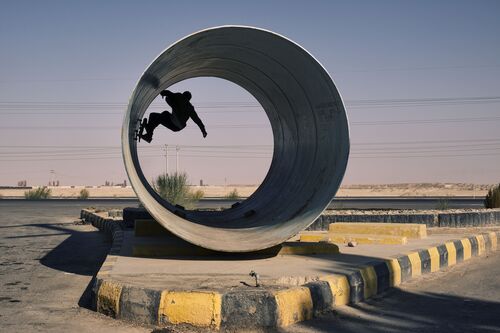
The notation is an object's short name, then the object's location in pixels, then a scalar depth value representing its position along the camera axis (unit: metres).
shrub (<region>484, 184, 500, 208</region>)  17.62
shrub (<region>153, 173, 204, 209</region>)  21.27
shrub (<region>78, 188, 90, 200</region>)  44.36
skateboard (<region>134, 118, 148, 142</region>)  9.12
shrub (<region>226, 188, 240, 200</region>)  42.56
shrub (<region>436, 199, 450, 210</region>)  20.69
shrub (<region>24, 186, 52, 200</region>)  45.06
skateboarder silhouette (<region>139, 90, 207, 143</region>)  10.23
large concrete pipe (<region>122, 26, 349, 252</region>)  7.27
